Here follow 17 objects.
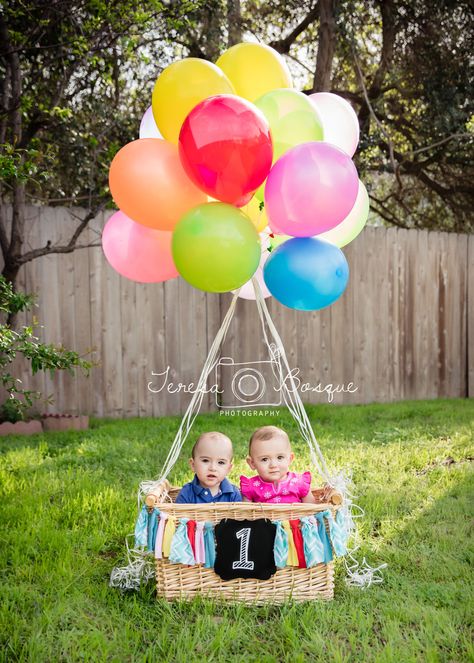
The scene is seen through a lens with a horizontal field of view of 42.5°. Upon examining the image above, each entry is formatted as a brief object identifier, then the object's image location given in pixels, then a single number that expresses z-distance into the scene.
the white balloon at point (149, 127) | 2.69
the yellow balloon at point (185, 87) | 2.26
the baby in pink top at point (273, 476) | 2.51
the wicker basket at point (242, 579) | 2.21
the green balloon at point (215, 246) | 2.07
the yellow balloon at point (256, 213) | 2.52
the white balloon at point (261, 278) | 2.75
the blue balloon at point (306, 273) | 2.32
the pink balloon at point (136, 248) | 2.51
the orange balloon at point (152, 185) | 2.19
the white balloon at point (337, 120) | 2.61
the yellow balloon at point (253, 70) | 2.48
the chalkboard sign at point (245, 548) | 2.17
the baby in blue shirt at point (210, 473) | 2.44
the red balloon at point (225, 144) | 1.99
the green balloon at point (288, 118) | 2.27
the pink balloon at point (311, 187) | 2.11
